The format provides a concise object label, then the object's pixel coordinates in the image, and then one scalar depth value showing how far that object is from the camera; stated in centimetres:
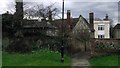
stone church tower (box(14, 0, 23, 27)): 1485
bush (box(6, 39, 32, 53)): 1352
